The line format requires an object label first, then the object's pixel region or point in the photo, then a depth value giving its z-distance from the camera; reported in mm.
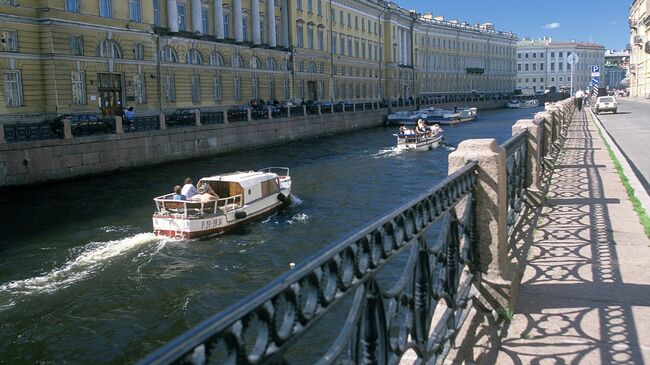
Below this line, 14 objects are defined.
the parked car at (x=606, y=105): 41469
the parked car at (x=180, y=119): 29875
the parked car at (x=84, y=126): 23534
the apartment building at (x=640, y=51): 80312
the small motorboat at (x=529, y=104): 99438
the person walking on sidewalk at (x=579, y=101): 48197
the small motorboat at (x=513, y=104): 98219
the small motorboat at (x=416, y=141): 34094
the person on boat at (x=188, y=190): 16359
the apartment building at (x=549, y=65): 140925
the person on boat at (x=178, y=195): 15898
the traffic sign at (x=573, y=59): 33541
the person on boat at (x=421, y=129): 35494
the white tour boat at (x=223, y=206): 14906
